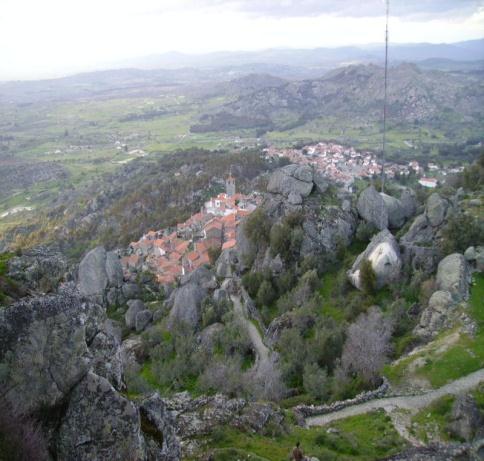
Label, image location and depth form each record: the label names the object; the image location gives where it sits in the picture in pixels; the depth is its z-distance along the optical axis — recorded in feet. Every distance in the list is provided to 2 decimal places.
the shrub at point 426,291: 87.16
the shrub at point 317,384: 72.38
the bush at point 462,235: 96.22
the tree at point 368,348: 70.13
